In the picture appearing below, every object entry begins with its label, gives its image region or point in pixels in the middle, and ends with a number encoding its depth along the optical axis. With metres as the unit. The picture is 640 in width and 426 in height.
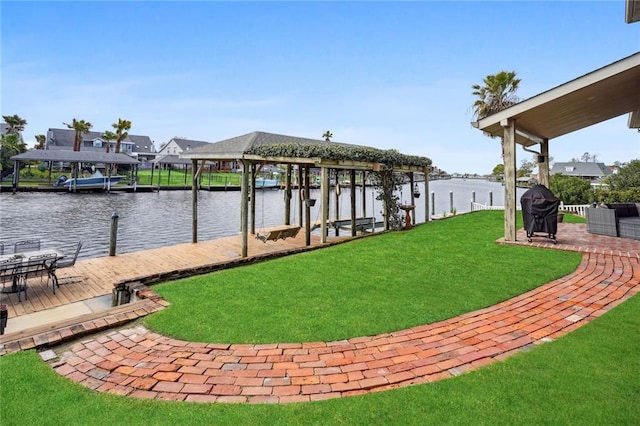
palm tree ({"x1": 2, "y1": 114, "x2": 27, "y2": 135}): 50.25
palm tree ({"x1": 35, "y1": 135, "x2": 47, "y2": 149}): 53.31
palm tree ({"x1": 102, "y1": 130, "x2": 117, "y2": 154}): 49.81
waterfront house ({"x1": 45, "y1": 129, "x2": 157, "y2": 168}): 52.00
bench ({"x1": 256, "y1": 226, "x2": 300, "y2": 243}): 10.02
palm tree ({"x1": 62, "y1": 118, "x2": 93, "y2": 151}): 46.78
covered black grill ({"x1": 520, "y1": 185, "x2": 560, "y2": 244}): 8.27
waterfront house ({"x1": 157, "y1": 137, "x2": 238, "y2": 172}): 60.26
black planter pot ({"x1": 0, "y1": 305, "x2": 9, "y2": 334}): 4.37
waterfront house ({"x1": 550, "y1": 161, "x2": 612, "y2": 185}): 53.06
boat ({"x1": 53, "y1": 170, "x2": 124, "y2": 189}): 35.22
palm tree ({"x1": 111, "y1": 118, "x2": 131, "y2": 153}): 48.43
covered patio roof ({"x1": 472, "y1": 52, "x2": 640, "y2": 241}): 6.95
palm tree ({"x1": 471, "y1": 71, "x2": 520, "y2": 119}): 24.00
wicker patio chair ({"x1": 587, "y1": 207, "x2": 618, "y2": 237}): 9.17
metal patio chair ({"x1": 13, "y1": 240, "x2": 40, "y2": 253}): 6.96
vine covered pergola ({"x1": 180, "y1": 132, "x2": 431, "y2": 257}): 9.37
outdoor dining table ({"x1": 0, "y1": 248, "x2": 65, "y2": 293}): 6.06
